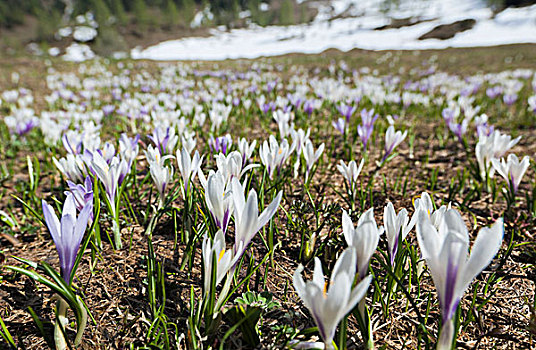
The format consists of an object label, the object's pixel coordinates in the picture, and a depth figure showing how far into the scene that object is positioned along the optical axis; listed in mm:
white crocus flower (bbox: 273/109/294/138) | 579
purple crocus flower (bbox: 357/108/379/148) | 581
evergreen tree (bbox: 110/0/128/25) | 34601
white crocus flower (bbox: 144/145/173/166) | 377
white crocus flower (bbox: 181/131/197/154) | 430
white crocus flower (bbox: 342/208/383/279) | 261
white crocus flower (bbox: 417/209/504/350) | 240
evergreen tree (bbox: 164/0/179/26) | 36137
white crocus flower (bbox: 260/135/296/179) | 397
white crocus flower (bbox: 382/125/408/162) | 482
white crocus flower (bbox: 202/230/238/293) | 277
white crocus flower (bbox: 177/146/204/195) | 363
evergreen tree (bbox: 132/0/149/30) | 33985
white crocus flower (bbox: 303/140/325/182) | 423
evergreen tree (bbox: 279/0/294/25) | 41754
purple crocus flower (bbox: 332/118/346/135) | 615
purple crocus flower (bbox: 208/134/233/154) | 475
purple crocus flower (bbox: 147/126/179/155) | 495
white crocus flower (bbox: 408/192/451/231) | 294
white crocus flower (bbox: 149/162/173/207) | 371
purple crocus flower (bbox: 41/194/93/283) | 268
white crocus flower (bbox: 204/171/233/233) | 298
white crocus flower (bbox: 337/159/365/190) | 409
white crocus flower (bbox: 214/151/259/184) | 339
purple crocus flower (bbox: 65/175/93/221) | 309
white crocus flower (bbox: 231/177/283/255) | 278
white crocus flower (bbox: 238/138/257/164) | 416
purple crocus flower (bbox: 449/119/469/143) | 619
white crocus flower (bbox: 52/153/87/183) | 382
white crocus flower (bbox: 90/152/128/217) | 347
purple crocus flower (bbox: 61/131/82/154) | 458
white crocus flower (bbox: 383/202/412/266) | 294
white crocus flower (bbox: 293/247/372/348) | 237
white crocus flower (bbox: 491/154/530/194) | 386
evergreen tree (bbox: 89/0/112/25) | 32105
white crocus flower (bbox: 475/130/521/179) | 445
